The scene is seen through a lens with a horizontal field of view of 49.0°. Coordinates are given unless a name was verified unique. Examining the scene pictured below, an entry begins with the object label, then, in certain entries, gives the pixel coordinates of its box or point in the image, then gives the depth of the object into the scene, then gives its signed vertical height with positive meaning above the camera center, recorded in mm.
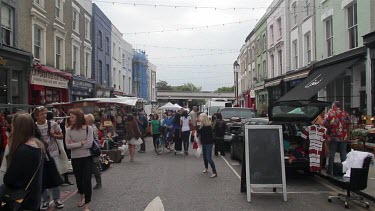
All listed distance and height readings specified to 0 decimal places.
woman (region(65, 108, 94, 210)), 7203 -682
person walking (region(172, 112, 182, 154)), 16531 -1112
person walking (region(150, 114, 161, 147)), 17417 -980
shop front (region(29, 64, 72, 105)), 18672 +1030
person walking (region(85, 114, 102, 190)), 8603 -1260
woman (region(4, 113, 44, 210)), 4250 -578
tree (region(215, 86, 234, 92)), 132662 +5651
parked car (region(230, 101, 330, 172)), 9977 -387
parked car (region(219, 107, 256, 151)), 18500 -445
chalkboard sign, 8141 -1031
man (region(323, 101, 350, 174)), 9914 -591
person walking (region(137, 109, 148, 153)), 19881 -840
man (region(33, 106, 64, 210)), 7387 -557
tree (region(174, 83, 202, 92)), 130800 +6105
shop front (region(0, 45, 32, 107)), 16031 +1329
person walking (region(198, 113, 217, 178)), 10773 -892
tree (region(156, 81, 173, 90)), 120438 +6282
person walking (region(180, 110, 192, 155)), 16453 -929
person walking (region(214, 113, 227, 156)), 15328 -1004
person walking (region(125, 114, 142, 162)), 14273 -1056
